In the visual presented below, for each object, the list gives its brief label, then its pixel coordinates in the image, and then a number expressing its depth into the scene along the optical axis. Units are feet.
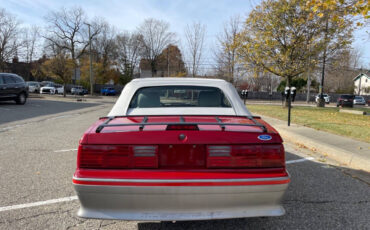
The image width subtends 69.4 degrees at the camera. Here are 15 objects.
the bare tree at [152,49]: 187.32
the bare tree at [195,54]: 87.23
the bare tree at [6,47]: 124.38
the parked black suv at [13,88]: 49.93
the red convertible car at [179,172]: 7.01
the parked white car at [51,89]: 122.69
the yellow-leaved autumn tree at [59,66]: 99.71
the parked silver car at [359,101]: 126.11
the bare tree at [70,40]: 157.48
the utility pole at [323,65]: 55.30
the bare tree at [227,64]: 82.02
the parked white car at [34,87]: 128.98
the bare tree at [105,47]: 193.26
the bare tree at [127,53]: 201.87
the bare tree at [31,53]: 203.21
